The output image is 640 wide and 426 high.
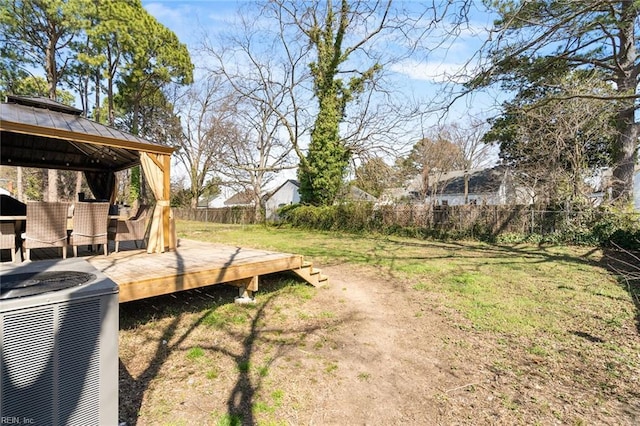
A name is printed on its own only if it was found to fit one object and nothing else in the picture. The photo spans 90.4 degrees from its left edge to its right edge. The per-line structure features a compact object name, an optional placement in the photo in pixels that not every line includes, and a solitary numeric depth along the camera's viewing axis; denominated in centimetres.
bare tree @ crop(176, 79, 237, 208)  2292
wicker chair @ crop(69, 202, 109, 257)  458
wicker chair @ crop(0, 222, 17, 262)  423
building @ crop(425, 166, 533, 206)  1905
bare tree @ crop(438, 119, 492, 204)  2314
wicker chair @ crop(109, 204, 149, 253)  528
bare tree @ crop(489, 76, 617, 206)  967
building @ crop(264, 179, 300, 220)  3241
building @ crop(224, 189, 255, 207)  2574
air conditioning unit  137
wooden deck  347
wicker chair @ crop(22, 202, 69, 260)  422
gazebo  473
